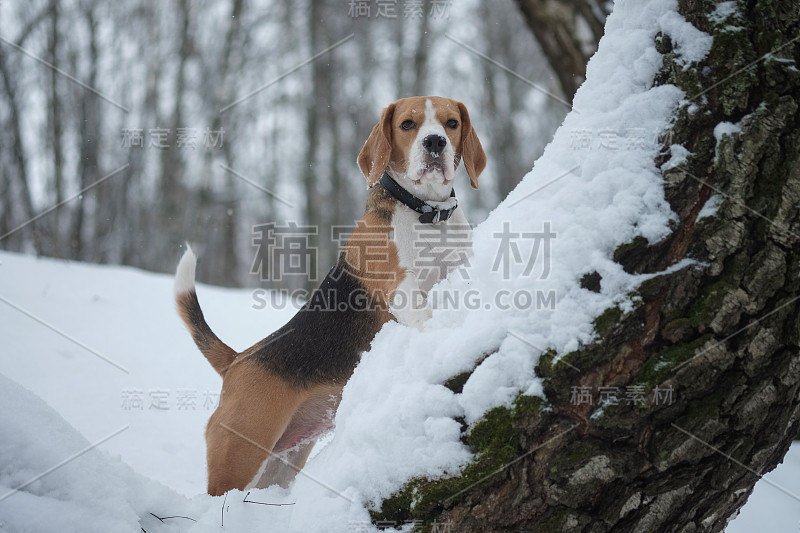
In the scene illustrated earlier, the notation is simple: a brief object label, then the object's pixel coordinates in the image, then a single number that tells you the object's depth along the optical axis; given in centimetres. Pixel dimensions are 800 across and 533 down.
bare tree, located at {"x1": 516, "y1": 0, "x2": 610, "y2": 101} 488
